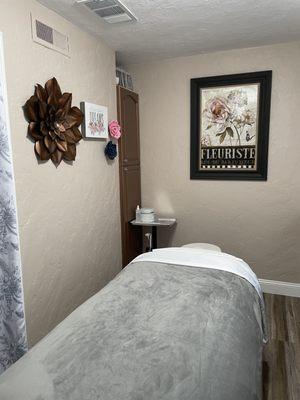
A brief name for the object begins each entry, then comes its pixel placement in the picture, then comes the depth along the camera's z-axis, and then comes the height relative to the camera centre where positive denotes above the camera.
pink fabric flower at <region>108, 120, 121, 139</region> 2.68 +0.19
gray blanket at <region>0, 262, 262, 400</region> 1.01 -0.77
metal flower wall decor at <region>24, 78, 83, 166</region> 1.88 +0.20
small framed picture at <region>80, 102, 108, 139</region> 2.36 +0.24
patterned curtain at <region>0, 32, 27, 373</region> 1.55 -0.63
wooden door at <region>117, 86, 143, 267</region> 2.93 -0.17
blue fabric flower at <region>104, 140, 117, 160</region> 2.66 +0.01
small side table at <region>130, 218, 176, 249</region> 3.01 -0.73
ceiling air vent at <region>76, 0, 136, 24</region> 1.85 +0.91
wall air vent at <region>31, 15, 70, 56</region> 1.87 +0.75
